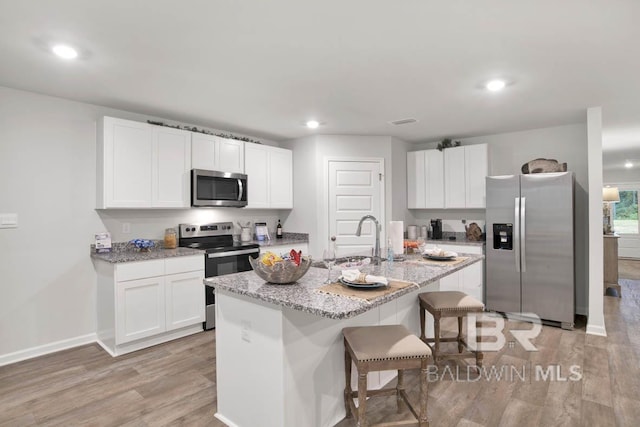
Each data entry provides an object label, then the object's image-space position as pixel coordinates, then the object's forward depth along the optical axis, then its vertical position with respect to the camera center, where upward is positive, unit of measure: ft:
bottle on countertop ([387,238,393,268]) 8.59 -0.99
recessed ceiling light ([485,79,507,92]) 9.38 +3.55
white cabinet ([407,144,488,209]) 15.36 +1.70
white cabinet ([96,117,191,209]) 10.74 +1.66
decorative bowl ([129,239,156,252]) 11.48 -0.95
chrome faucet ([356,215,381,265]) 8.43 -0.86
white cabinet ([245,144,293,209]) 14.79 +1.71
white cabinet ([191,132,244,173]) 12.86 +2.40
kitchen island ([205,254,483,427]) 5.67 -2.37
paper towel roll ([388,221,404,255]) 9.05 -0.61
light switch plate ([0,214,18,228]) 9.63 -0.12
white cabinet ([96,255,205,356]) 10.18 -2.69
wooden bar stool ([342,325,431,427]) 5.74 -2.39
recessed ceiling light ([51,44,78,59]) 7.27 +3.54
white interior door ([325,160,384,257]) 15.84 +0.70
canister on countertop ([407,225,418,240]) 16.94 -0.89
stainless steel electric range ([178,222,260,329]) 12.17 -1.24
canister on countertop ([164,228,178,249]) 12.40 -0.88
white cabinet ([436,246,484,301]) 14.42 -2.77
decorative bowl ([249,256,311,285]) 6.35 -1.03
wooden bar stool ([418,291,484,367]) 8.43 -2.35
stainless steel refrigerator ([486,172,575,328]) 12.41 -1.21
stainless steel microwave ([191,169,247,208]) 12.69 +1.01
